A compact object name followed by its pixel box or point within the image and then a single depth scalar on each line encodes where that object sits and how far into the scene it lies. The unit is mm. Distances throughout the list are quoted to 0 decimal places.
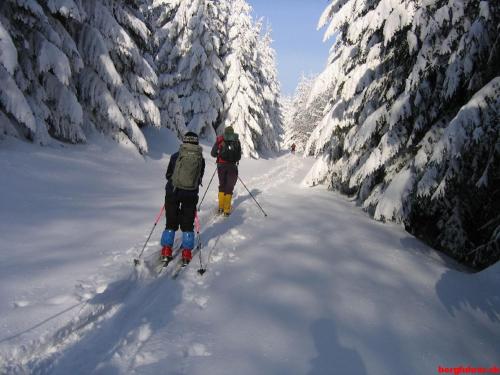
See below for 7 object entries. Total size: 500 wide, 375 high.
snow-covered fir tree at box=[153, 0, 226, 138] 24062
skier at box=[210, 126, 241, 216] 9422
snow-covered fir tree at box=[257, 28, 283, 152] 35781
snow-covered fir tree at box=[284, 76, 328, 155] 50312
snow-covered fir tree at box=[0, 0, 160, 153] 10383
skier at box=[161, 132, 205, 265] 5906
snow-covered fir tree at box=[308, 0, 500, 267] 6707
